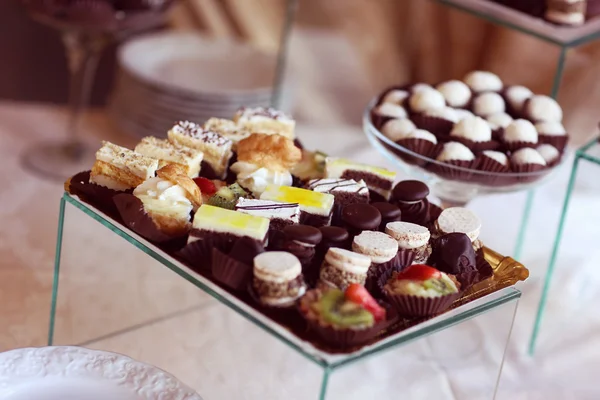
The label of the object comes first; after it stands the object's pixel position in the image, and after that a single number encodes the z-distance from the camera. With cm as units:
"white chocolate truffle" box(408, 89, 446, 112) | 108
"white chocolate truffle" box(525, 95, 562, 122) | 109
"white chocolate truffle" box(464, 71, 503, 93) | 114
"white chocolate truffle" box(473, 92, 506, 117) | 109
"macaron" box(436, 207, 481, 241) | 89
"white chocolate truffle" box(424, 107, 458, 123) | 106
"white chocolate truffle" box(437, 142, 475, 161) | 100
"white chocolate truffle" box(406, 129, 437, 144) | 102
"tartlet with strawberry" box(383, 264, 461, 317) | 80
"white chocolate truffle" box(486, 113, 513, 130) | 107
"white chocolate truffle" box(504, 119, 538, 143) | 104
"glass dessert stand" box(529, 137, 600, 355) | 104
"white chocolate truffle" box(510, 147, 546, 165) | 101
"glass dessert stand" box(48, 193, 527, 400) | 81
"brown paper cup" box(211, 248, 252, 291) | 80
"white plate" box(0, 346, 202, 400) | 81
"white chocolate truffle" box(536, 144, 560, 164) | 103
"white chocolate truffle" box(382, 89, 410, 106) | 110
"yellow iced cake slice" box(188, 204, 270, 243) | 82
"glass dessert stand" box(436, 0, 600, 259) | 112
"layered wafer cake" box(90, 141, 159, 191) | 89
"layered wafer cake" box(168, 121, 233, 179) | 94
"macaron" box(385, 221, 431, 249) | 85
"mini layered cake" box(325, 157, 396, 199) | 94
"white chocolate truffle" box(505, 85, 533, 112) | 111
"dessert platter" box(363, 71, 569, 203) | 101
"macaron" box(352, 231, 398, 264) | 83
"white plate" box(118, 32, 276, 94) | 152
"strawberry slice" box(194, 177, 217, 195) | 90
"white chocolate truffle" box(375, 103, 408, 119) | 107
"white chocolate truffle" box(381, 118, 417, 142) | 104
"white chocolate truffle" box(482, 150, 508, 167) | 101
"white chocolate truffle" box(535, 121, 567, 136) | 106
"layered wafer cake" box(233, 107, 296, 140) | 100
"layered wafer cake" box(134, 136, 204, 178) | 91
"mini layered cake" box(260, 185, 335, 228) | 87
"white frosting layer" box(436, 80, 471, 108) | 111
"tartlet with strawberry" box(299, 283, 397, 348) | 76
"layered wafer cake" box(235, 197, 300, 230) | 85
